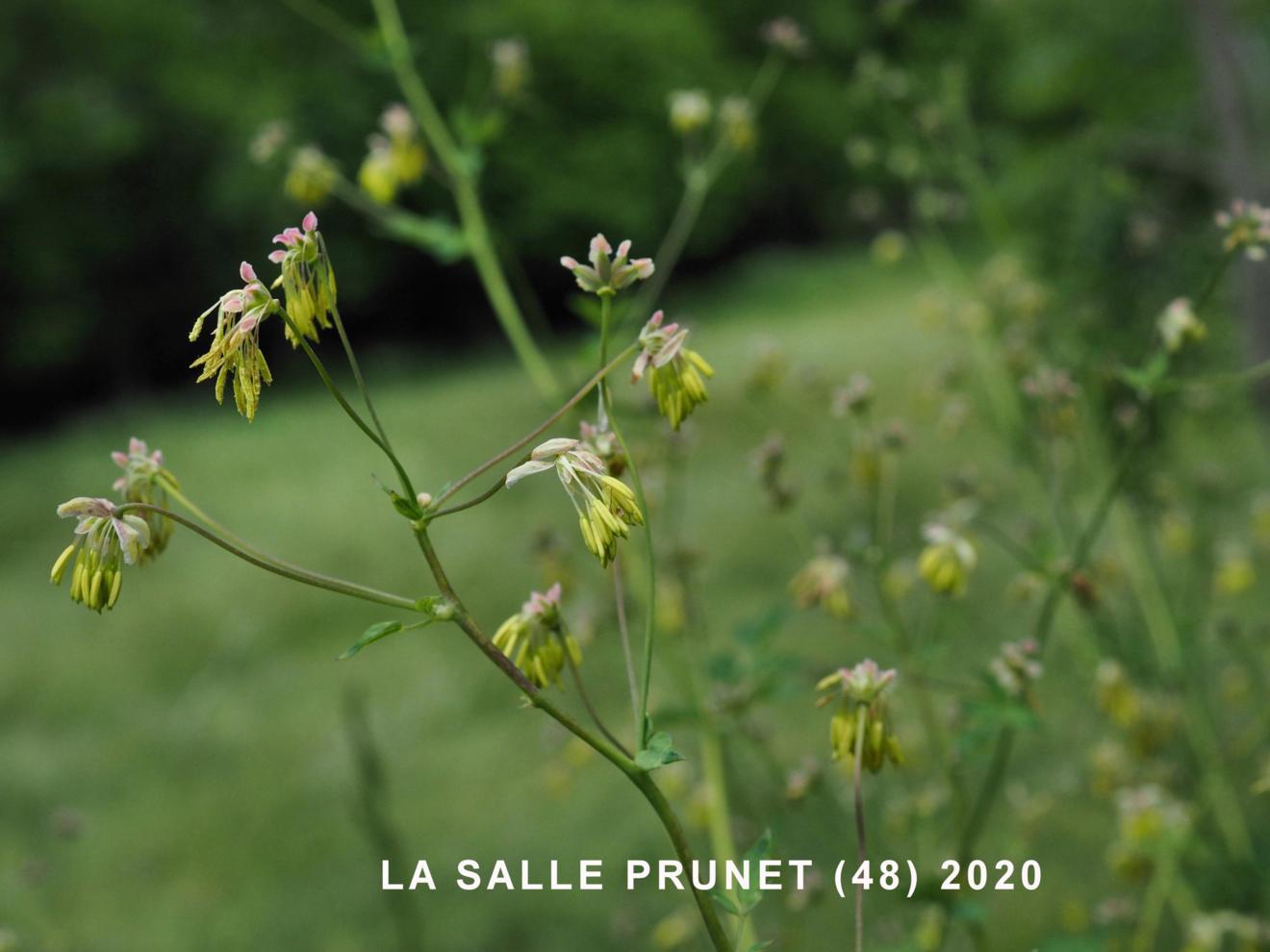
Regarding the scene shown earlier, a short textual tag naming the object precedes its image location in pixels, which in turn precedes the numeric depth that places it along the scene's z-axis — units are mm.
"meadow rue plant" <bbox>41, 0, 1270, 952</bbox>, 241
